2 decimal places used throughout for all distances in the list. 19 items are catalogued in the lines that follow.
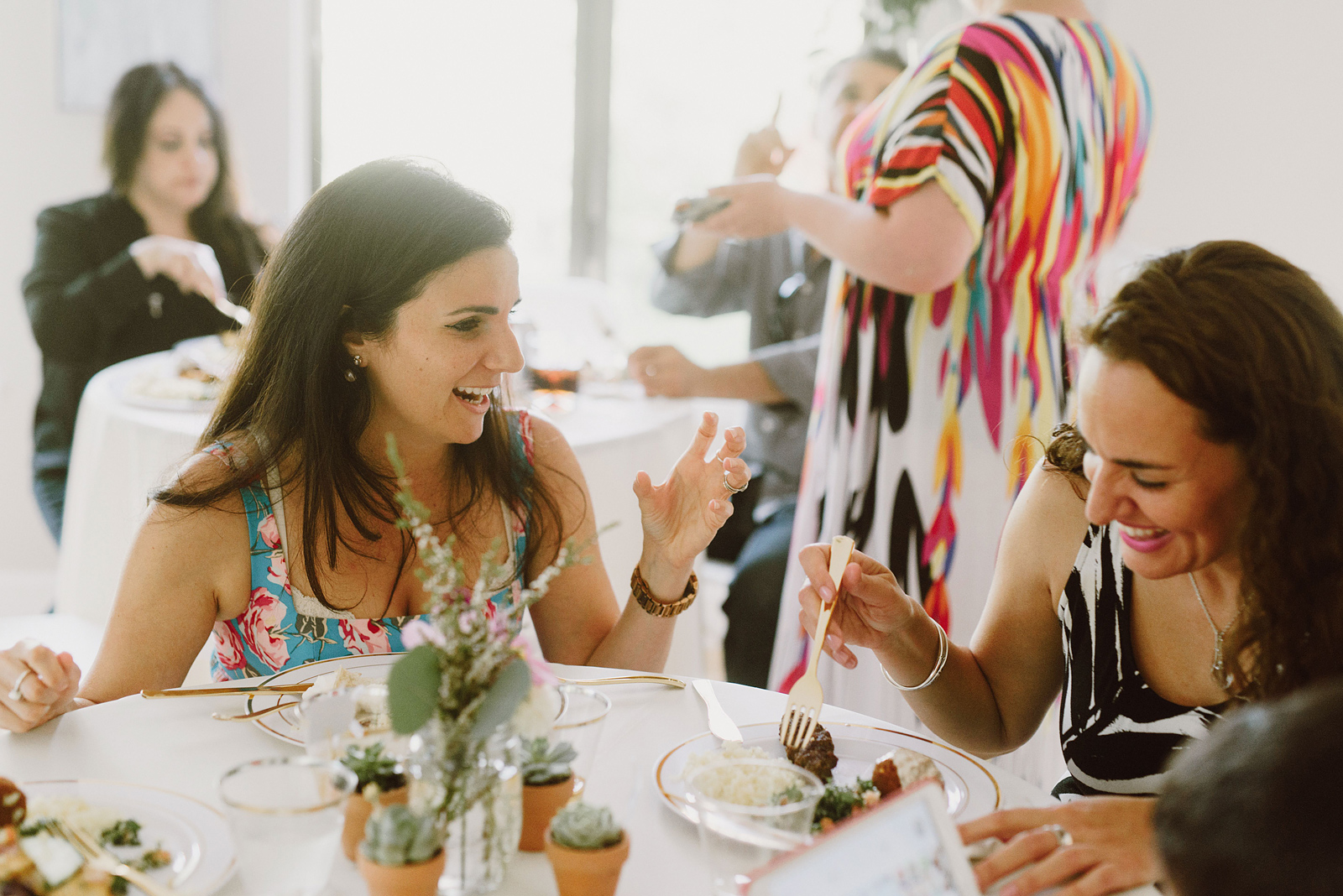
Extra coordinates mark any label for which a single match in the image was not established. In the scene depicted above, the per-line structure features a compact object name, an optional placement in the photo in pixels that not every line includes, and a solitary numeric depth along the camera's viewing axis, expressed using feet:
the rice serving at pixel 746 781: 2.66
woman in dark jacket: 10.32
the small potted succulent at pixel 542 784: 2.68
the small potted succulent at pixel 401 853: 2.31
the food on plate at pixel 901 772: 3.02
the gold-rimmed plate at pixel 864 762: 2.99
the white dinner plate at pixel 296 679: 3.27
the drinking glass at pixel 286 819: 2.27
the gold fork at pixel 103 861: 2.36
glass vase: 2.33
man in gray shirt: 8.56
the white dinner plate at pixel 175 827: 2.51
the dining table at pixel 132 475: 6.96
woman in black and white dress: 3.03
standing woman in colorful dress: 5.56
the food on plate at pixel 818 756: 3.19
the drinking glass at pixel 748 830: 2.39
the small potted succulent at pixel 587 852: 2.44
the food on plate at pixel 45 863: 2.33
